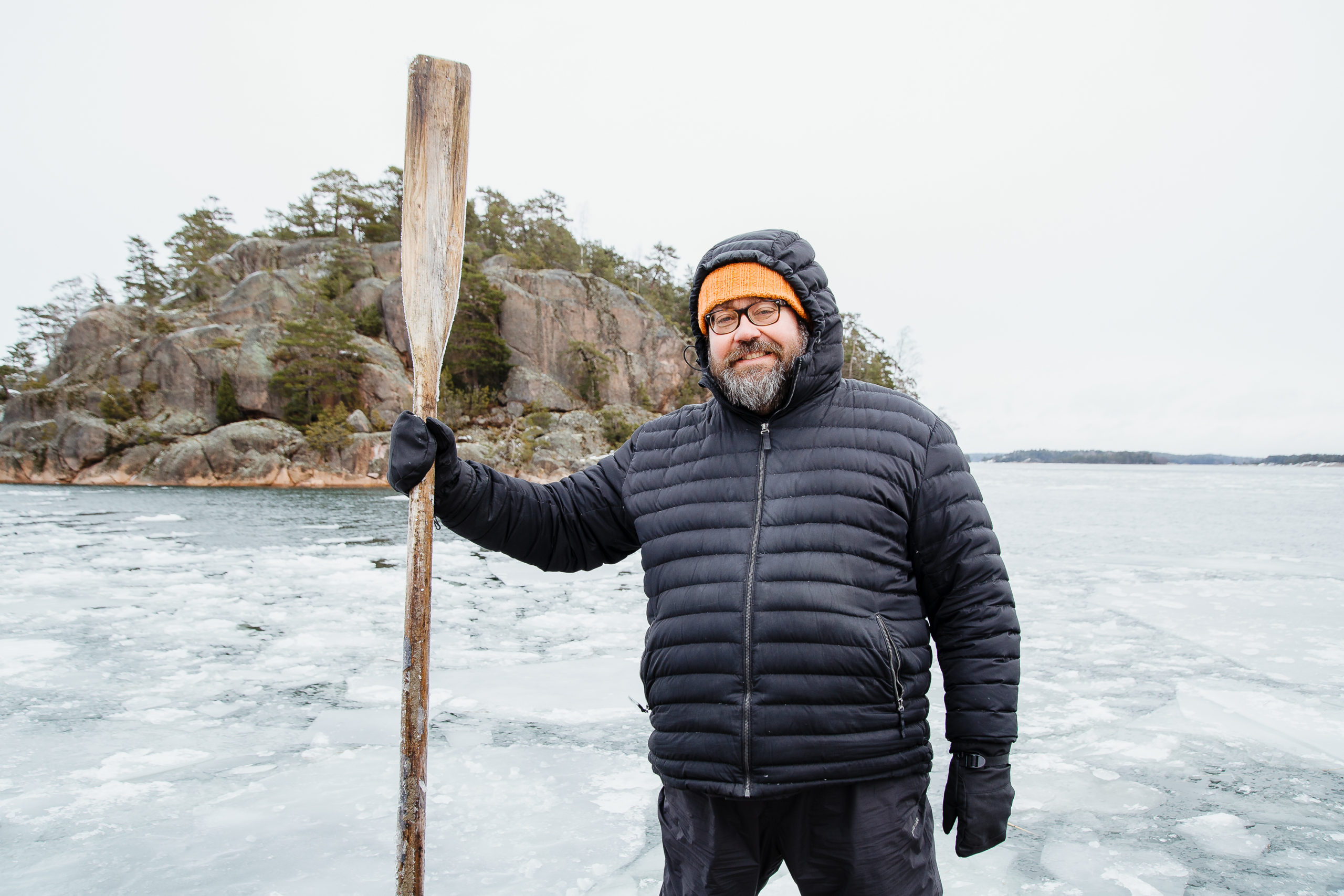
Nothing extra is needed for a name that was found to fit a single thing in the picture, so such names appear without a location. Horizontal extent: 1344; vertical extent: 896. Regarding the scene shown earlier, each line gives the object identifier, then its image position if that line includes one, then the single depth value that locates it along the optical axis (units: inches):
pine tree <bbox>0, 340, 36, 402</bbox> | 1774.1
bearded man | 58.7
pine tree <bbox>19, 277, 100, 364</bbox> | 1917.0
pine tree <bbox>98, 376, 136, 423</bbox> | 1264.8
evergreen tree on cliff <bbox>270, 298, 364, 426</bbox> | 1320.1
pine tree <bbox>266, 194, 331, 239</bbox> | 1908.2
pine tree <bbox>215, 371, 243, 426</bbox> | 1309.1
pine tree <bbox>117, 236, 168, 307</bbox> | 1988.2
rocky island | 1235.2
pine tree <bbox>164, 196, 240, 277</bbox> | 1957.4
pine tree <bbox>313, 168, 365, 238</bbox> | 1854.3
